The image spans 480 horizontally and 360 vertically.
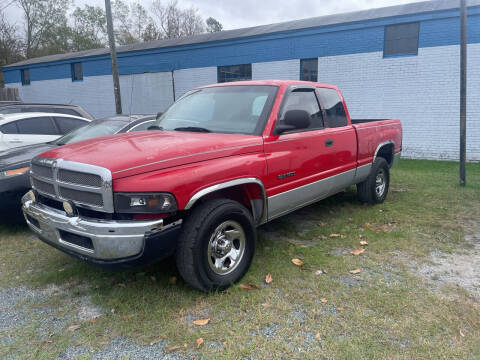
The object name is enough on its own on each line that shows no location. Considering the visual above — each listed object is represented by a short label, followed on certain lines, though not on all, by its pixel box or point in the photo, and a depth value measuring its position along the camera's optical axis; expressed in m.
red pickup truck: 2.72
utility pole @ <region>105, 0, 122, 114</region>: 12.38
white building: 10.75
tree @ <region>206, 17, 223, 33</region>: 56.09
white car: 6.52
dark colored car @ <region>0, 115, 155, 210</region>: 4.58
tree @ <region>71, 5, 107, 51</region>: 42.18
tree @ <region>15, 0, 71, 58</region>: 38.12
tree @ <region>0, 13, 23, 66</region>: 32.12
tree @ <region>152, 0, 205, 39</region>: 42.78
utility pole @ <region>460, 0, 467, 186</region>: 6.76
